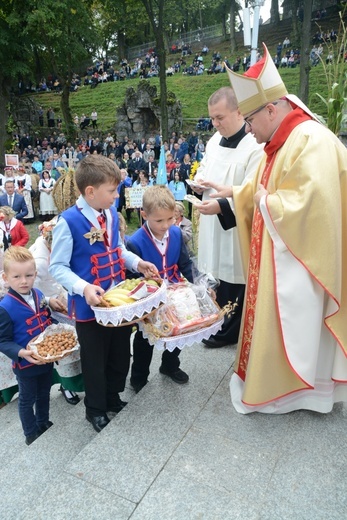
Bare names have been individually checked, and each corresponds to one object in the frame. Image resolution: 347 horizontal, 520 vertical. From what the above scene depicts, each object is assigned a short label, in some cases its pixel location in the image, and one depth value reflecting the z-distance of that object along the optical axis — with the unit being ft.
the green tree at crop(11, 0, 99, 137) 64.13
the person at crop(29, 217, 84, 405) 10.90
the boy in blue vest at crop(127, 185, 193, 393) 9.20
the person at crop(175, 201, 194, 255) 16.46
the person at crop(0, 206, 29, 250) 21.58
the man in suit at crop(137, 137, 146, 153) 70.42
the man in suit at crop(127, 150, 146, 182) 52.75
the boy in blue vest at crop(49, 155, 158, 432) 8.20
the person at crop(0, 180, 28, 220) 34.22
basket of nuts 9.21
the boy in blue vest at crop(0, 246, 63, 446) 9.68
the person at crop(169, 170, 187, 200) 40.65
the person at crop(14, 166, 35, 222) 43.08
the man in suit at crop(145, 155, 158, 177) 51.47
